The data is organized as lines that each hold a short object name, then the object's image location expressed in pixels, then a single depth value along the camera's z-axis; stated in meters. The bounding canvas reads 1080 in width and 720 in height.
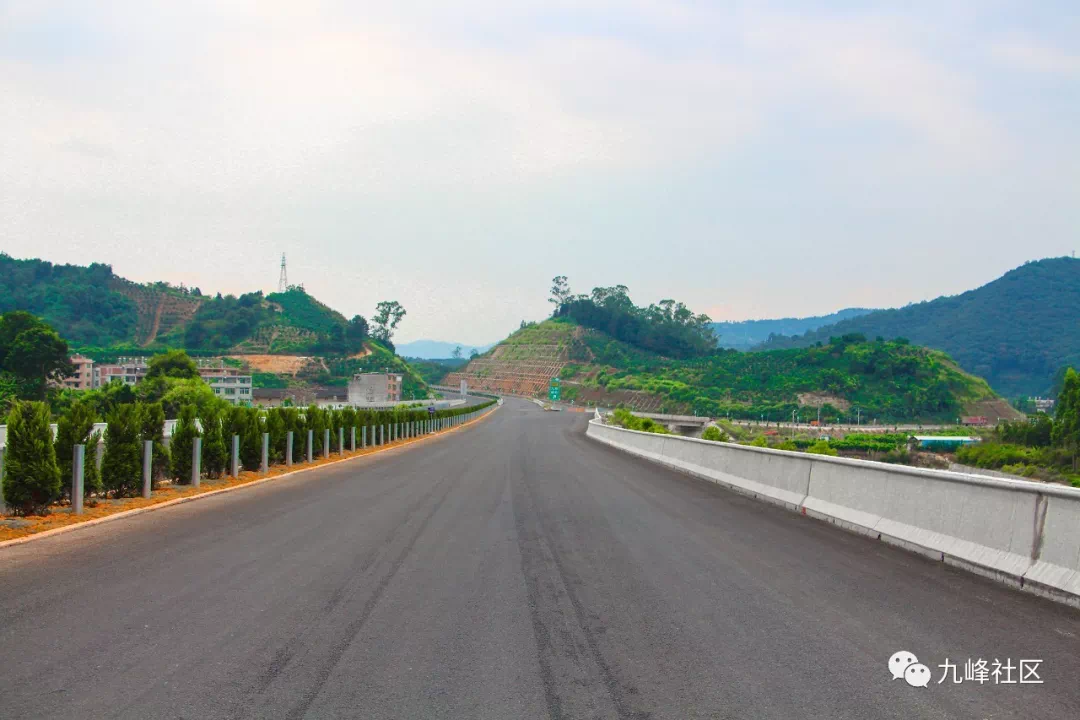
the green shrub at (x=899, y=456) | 94.94
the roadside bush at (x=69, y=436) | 13.71
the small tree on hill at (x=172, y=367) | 94.50
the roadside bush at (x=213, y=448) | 19.92
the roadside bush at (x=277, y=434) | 24.64
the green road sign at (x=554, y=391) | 165.88
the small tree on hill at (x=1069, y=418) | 105.06
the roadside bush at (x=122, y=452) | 15.18
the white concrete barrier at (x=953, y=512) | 7.96
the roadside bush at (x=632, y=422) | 60.50
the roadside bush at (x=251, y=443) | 22.45
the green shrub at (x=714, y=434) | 82.31
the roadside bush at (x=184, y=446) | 18.38
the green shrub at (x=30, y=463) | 12.58
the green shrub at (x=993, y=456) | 93.50
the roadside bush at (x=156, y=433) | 16.41
